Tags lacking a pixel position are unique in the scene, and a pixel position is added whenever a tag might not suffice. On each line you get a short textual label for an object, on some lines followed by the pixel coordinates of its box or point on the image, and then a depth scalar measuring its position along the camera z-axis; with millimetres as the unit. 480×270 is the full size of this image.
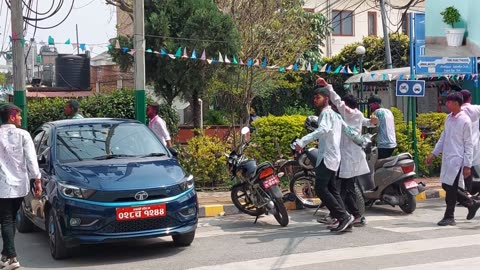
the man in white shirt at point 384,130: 10562
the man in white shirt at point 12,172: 6508
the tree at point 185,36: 14336
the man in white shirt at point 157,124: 10359
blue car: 6617
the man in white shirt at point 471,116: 8961
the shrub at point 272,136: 12398
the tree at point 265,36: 16750
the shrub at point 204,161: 11891
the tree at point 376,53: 29172
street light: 18703
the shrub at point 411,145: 13508
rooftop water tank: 26181
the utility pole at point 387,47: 23927
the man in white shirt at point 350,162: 8484
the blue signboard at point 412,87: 12484
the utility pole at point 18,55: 10508
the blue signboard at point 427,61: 13359
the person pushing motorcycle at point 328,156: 8062
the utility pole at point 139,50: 10789
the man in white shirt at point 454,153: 8469
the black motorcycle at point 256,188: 8641
